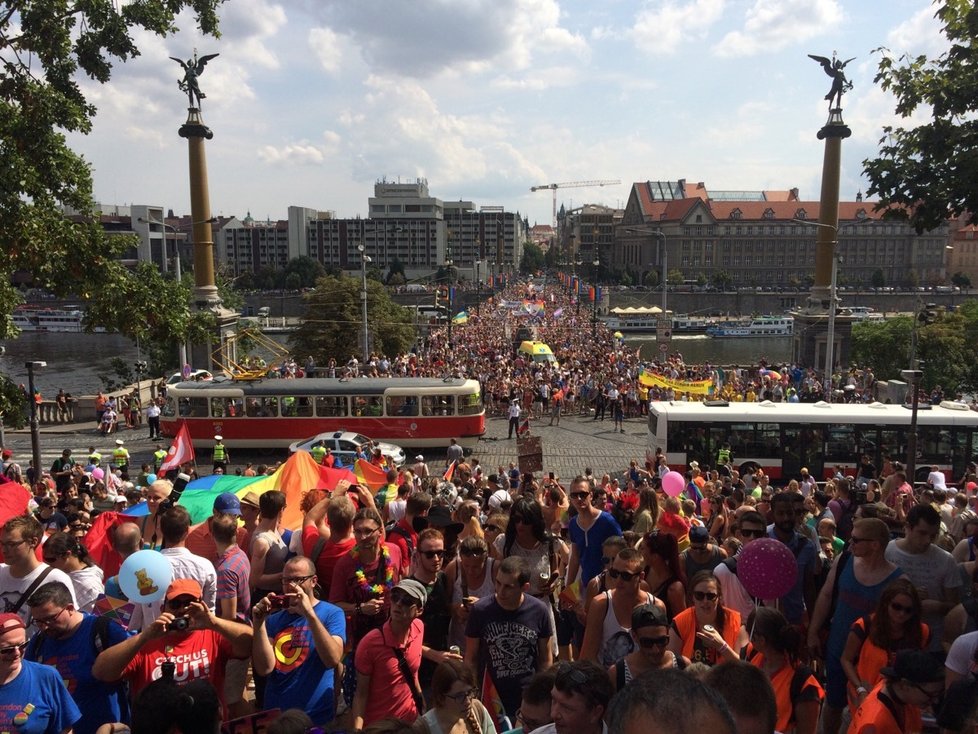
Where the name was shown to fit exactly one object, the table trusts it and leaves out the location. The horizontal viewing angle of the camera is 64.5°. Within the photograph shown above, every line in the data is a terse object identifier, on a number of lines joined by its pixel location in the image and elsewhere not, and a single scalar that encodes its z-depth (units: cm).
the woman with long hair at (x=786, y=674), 397
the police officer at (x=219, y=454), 2009
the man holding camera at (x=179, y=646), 398
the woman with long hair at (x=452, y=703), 353
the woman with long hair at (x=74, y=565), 516
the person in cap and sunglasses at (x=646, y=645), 382
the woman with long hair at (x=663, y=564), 528
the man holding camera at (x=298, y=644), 417
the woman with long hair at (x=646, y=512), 770
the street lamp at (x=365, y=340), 3319
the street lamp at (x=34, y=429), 1562
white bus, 1777
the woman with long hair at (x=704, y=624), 441
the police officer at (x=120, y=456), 1747
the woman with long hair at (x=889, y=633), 444
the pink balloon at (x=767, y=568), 516
